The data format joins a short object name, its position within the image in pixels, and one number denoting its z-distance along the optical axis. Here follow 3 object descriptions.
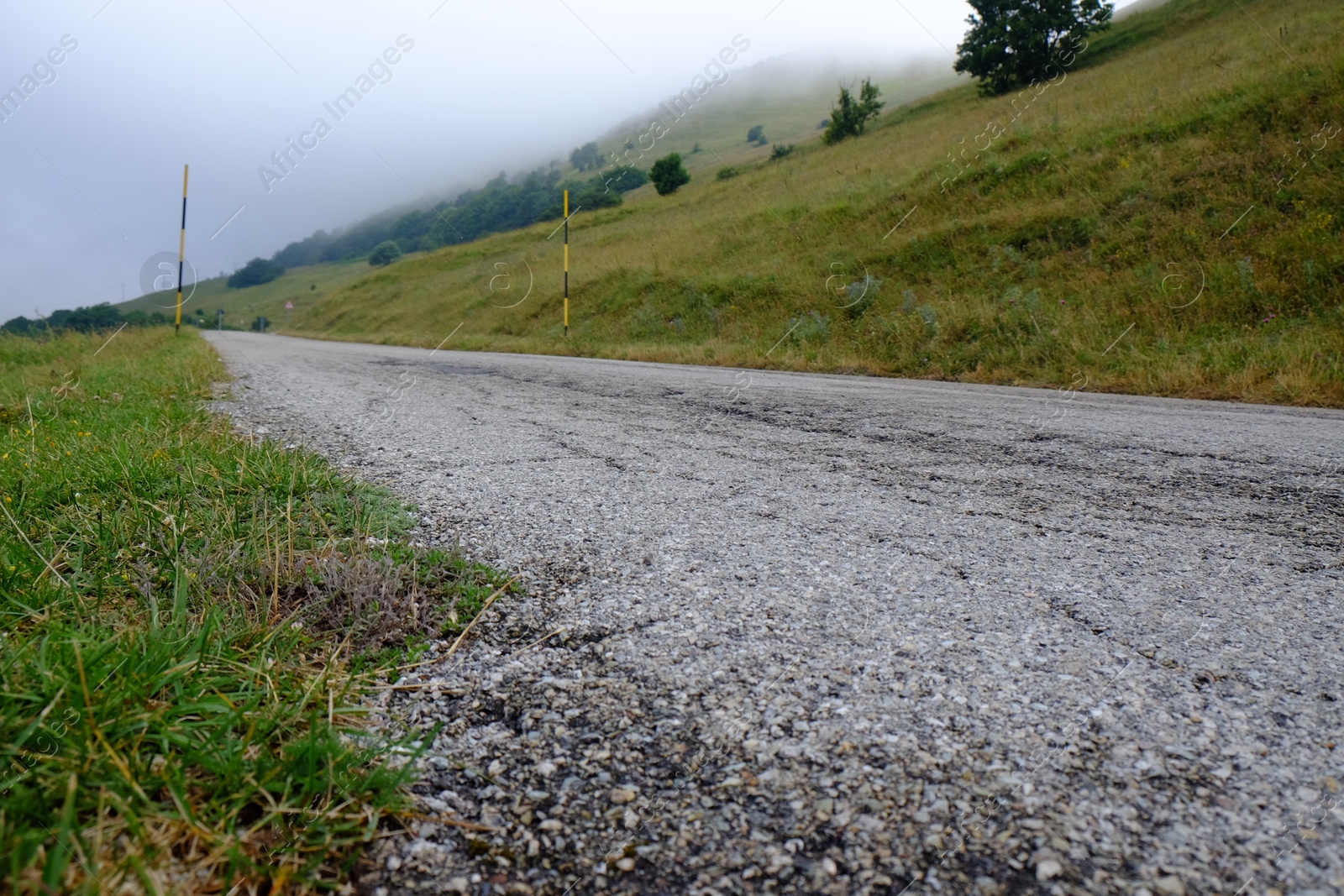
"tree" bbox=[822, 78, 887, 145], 31.53
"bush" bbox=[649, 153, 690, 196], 36.91
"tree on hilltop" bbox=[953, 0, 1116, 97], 28.20
